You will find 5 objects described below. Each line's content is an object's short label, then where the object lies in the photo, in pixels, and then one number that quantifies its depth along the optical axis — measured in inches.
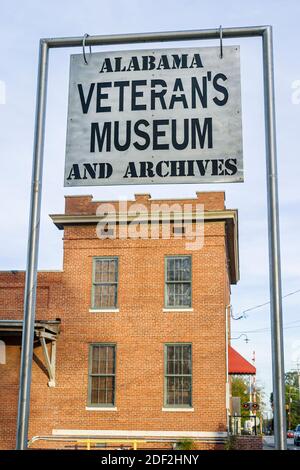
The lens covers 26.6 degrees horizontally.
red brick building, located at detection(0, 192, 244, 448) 930.1
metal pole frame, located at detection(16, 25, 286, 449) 191.2
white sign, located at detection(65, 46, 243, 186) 223.8
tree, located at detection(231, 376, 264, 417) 2698.3
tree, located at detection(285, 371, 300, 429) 4357.3
